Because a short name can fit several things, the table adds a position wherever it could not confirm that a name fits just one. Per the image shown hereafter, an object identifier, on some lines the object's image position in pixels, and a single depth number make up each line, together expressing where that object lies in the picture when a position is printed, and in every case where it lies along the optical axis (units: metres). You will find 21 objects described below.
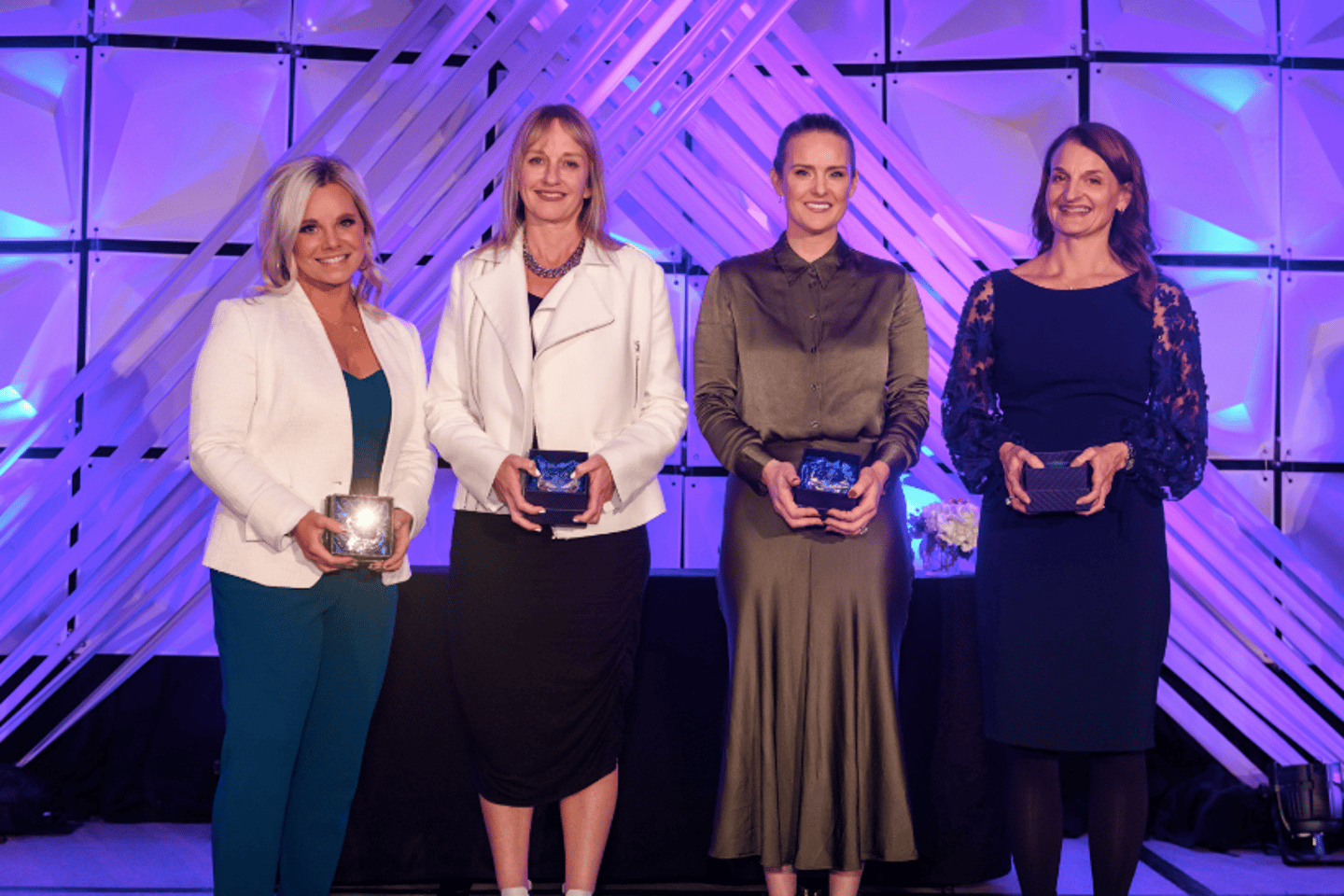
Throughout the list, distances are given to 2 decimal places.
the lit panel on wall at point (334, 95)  4.17
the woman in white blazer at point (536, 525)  2.24
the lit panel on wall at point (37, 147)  4.17
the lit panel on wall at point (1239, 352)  4.13
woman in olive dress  2.24
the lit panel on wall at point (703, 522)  4.26
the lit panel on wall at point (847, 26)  4.24
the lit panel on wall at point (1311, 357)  4.12
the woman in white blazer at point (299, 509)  2.02
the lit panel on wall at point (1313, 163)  4.11
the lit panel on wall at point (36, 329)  4.14
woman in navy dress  2.24
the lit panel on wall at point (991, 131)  4.19
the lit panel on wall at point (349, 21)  4.20
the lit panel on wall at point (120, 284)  4.16
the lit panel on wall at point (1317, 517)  4.11
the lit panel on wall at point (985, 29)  4.17
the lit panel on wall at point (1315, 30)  4.11
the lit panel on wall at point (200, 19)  4.17
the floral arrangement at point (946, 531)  3.24
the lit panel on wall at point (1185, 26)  4.13
